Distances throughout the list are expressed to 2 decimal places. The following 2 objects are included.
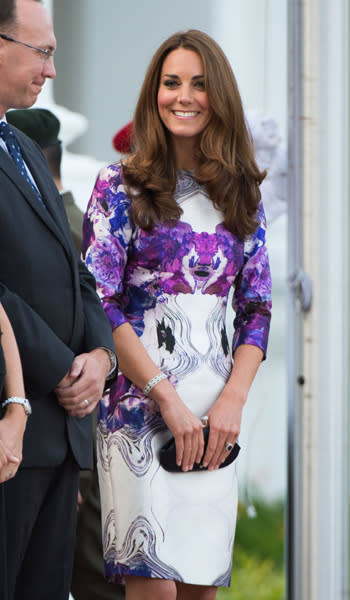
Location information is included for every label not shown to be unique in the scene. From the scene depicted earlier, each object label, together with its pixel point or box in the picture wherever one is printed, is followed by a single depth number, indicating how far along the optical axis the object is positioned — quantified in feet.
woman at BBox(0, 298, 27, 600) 24.47
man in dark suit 24.98
